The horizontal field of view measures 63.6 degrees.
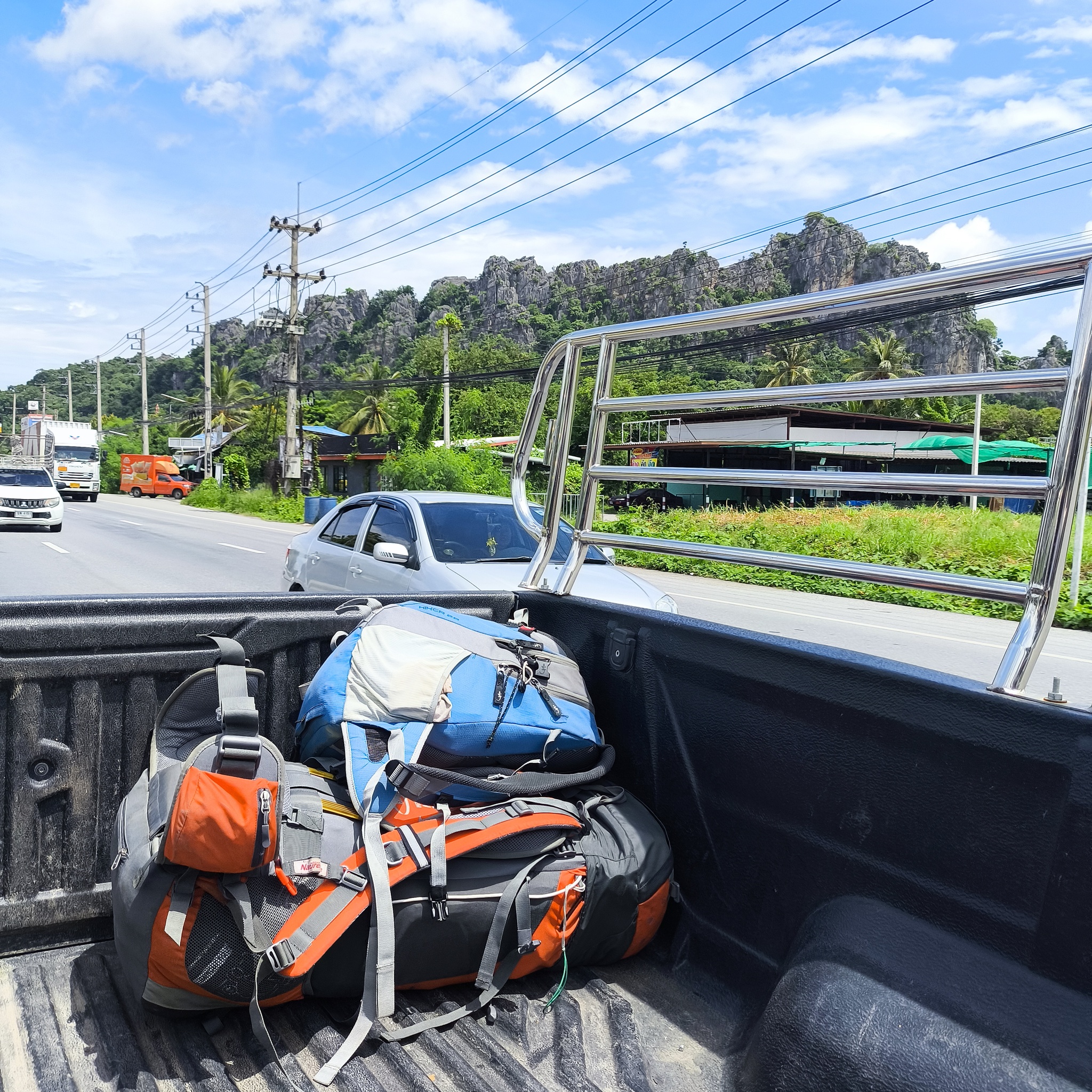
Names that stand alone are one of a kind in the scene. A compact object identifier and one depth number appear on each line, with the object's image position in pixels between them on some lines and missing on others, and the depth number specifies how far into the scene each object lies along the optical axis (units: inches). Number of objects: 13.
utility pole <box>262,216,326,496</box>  1502.2
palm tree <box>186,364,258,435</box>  3326.8
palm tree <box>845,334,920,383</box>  2662.4
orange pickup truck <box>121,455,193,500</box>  2315.5
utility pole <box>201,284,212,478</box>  2127.2
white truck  1748.3
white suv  894.4
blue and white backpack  84.3
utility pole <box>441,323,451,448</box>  1845.5
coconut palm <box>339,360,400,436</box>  2834.6
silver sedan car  236.8
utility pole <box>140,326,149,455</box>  2695.4
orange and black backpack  71.8
